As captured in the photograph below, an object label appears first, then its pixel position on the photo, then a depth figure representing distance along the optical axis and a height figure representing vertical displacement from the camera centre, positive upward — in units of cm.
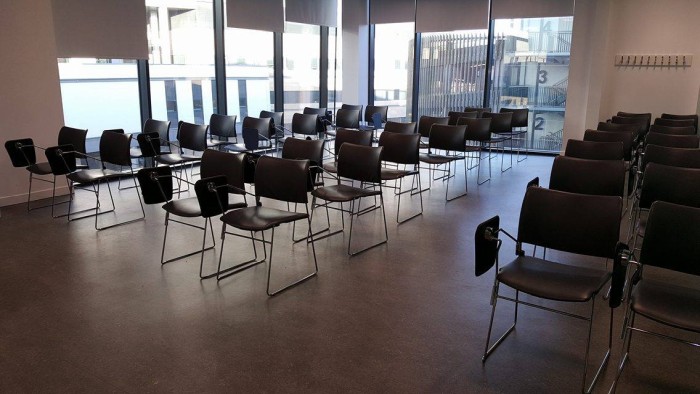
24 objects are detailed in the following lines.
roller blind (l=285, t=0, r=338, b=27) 971 +136
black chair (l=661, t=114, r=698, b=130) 803 -42
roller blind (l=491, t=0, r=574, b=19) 937 +138
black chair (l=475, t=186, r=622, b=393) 272 -83
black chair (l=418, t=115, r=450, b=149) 791 -52
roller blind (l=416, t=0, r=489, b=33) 1012 +135
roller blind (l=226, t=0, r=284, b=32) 870 +115
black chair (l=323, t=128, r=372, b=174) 591 -57
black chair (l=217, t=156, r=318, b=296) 397 -83
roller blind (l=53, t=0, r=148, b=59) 663 +69
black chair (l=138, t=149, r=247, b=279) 402 -78
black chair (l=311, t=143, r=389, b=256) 478 -79
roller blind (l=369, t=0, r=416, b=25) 1080 +150
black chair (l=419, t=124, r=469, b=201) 667 -67
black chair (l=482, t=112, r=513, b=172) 871 -57
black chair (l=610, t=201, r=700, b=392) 254 -84
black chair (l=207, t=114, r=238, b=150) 766 -60
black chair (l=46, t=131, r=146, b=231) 542 -79
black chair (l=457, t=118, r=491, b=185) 755 -58
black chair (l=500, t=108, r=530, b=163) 920 -50
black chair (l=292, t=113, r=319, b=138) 828 -58
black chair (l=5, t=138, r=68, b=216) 570 -77
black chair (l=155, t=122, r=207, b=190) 661 -72
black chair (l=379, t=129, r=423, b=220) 578 -69
